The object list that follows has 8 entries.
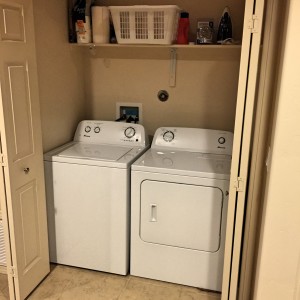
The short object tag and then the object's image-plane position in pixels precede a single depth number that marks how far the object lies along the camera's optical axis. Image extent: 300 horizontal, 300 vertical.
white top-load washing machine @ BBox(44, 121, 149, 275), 2.35
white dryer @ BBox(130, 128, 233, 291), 2.23
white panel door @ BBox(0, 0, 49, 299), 1.94
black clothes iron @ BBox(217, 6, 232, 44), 2.51
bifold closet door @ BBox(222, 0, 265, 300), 1.60
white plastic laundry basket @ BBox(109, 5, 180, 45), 2.42
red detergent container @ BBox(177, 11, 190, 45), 2.54
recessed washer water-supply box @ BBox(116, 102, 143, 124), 3.01
